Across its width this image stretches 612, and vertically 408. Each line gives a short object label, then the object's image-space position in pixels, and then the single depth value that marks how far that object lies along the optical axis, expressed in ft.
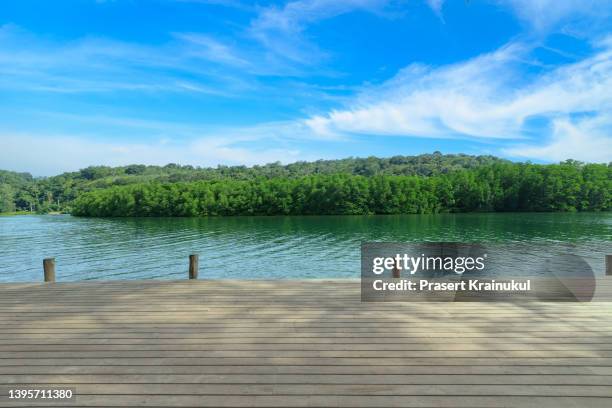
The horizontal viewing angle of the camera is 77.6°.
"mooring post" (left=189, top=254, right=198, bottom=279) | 27.25
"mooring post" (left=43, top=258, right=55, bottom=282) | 25.96
